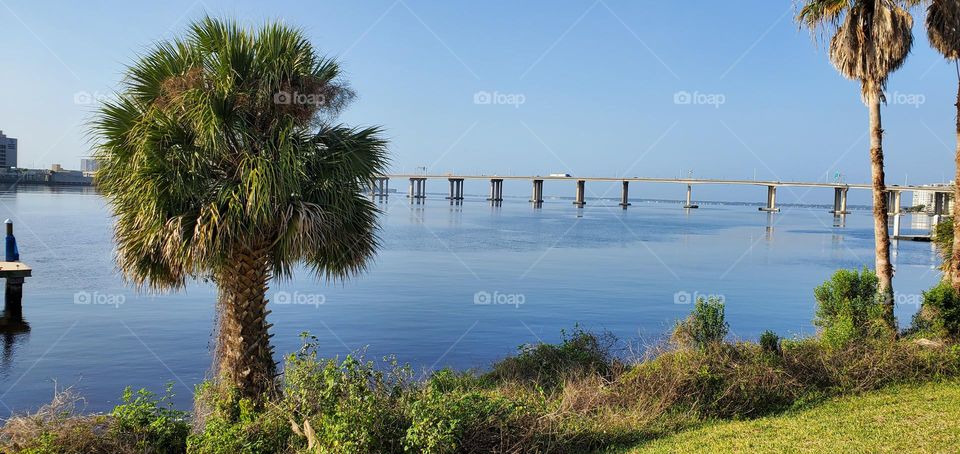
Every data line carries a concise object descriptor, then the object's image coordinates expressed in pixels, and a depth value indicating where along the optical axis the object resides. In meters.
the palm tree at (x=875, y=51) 14.92
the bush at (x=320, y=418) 7.17
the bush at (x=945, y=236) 21.66
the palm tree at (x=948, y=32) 14.84
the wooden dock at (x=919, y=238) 69.16
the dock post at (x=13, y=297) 20.42
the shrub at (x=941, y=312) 13.38
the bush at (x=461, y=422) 6.94
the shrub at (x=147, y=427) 8.15
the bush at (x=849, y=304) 13.42
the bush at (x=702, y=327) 12.47
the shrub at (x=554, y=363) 12.02
